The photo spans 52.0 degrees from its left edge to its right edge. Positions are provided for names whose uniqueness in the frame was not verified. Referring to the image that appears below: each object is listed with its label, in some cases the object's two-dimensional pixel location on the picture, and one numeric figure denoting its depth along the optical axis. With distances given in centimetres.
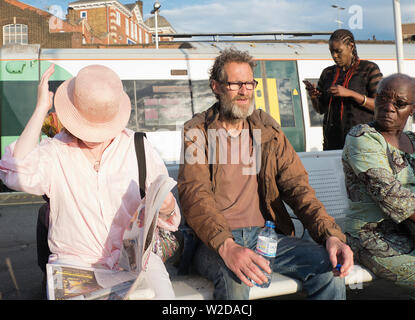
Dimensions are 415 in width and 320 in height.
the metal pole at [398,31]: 521
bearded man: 218
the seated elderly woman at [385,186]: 238
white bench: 350
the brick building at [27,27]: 2509
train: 800
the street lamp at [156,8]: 1003
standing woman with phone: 383
